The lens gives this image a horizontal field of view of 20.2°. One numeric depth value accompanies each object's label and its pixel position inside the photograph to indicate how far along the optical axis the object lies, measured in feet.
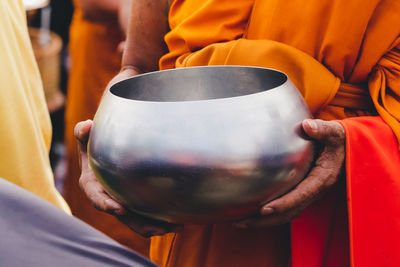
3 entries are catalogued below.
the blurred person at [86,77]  8.86
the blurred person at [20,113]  4.38
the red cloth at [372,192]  3.74
